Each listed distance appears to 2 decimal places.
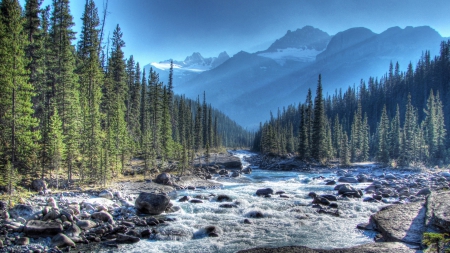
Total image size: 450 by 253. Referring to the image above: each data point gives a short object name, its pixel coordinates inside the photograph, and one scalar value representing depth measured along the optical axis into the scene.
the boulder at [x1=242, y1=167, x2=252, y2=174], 48.08
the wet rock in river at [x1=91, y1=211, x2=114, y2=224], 15.55
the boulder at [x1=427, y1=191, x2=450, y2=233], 10.53
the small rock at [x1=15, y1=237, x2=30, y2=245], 11.51
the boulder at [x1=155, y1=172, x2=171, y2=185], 29.33
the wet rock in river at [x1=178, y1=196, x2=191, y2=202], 21.96
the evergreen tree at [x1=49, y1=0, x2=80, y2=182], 23.30
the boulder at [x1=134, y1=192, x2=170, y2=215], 17.83
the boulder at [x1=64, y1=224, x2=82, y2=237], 12.87
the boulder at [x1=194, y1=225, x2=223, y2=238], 13.93
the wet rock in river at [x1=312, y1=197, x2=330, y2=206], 20.50
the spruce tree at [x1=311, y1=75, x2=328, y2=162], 58.72
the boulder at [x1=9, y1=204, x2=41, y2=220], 13.90
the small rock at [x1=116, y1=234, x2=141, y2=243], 12.79
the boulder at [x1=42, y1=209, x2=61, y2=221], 14.10
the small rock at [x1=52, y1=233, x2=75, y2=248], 11.81
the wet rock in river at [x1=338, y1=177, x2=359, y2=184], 34.59
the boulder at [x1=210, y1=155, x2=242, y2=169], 52.44
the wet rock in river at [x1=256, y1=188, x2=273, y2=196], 25.11
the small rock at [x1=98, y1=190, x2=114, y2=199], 20.23
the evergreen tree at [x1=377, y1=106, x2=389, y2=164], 50.88
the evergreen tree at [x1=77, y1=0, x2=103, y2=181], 24.47
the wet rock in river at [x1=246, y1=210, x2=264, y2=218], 17.67
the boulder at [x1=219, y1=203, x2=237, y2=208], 20.10
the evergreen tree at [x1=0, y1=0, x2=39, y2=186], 16.77
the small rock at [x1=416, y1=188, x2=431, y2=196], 23.17
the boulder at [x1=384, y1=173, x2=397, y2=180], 35.28
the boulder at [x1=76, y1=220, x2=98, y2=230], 14.12
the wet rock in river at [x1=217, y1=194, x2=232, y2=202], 22.48
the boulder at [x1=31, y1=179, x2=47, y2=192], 19.09
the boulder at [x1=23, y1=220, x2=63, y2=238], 12.41
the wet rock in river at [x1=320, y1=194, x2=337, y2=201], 22.11
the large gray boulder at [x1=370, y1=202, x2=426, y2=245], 11.53
